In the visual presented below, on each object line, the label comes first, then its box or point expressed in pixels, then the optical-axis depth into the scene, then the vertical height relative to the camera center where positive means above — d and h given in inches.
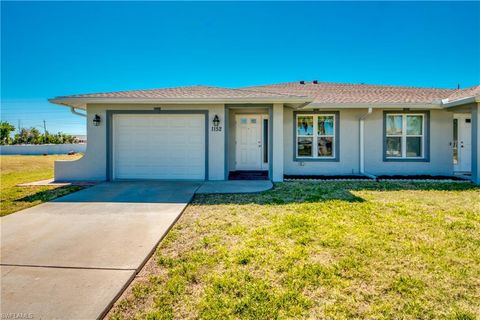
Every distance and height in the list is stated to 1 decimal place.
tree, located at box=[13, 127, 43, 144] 1304.1 +106.3
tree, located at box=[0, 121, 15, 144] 1205.1 +121.2
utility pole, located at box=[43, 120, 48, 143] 1348.4 +123.2
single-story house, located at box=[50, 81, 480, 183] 365.7 +36.5
